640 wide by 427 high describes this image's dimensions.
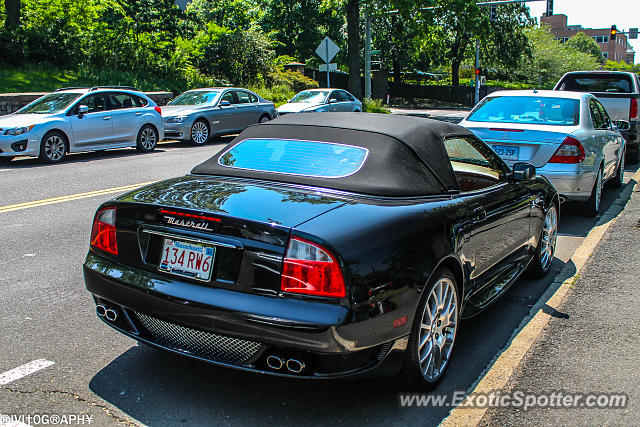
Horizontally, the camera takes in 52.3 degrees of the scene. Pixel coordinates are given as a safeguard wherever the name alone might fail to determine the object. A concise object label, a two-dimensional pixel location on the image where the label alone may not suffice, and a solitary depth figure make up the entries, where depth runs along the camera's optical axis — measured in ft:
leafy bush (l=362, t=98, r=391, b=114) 105.81
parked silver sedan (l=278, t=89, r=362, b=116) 72.18
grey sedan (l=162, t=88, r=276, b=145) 58.54
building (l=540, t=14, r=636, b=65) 470.80
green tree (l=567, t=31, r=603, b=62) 388.96
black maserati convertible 10.09
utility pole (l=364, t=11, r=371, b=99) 112.47
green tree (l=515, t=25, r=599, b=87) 217.97
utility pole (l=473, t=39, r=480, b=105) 157.58
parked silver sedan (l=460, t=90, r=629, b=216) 26.09
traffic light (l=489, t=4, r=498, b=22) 117.19
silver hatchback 43.57
